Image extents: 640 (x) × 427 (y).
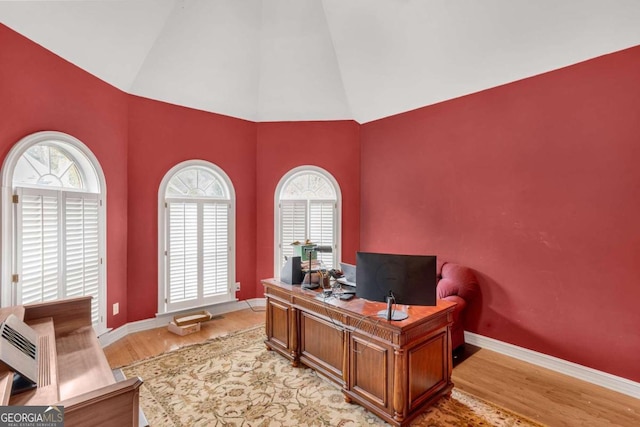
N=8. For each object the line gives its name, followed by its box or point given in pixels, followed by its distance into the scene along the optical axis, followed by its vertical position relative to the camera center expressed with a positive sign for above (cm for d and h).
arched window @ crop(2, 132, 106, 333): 259 -9
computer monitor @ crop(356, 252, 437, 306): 212 -47
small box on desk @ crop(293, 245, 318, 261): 318 -41
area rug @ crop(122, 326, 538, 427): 228 -157
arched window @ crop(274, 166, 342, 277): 491 -9
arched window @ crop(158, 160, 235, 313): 419 -34
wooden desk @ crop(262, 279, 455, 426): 213 -111
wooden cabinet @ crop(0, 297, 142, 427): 129 -86
